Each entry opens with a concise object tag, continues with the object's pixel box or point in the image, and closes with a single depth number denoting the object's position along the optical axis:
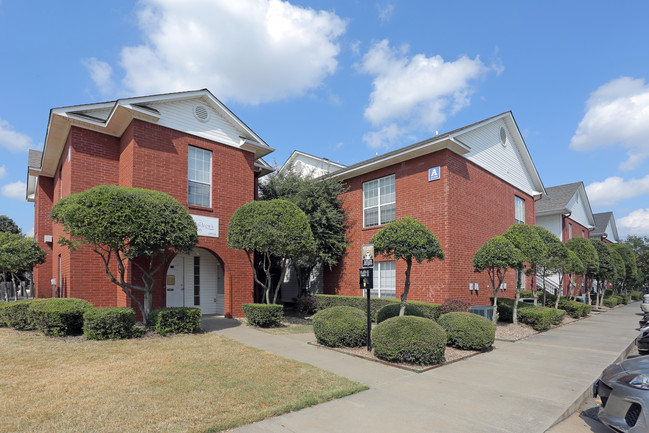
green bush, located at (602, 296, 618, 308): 24.80
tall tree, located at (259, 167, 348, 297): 17.14
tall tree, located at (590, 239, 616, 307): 22.38
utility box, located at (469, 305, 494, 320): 12.98
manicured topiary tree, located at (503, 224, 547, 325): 12.86
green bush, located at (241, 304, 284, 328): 11.79
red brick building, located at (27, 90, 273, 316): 12.23
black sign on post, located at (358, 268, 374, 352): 8.78
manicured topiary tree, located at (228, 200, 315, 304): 11.66
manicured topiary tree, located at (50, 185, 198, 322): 9.14
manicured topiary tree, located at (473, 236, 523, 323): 11.96
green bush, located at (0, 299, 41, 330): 10.52
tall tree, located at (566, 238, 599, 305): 19.17
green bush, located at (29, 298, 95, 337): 9.41
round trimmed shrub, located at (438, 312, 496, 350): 9.10
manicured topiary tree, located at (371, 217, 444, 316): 10.16
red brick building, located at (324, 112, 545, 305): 14.30
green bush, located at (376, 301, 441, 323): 11.23
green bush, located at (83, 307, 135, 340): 9.15
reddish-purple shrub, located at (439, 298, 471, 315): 13.04
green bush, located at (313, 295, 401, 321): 14.58
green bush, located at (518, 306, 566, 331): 13.08
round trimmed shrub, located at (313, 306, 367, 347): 8.98
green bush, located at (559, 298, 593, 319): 17.64
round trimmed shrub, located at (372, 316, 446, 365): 7.54
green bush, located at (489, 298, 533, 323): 14.21
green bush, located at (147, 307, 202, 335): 9.93
